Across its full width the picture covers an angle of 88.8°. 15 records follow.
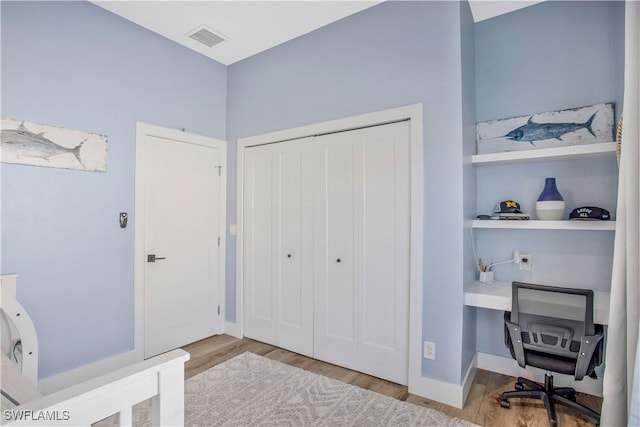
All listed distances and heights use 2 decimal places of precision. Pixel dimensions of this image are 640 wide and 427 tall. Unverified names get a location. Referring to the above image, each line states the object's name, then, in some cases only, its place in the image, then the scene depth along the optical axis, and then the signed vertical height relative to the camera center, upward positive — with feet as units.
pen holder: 8.43 -1.56
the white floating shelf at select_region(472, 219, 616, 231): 6.75 -0.18
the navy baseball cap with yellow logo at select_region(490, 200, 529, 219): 7.77 +0.13
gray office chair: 6.09 -2.35
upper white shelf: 6.80 +1.39
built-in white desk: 6.91 -1.80
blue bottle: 7.47 +0.30
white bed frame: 2.43 -1.52
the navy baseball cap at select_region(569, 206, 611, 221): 6.85 +0.05
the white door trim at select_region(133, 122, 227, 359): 9.22 -0.49
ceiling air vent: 9.48 +5.39
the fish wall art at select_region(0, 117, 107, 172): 7.08 +1.63
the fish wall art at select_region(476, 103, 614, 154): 7.39 +2.12
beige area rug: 6.62 -4.14
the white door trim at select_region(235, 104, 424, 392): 7.61 -0.44
